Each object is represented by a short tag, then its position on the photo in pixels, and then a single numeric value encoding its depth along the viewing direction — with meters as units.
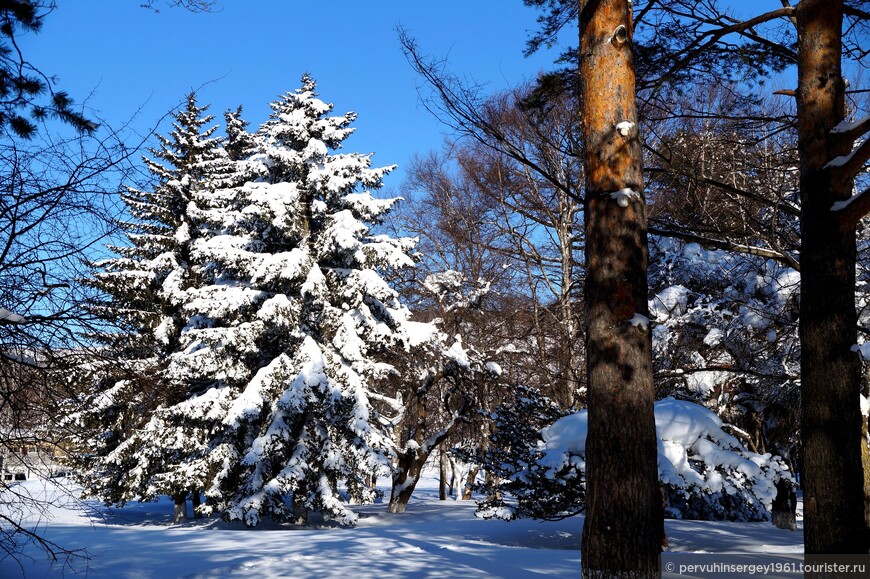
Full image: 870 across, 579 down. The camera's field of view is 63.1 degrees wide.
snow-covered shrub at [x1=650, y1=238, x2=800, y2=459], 14.47
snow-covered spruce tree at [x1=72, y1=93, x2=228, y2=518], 19.44
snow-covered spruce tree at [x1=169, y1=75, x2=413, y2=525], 17.83
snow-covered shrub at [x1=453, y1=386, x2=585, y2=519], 10.89
